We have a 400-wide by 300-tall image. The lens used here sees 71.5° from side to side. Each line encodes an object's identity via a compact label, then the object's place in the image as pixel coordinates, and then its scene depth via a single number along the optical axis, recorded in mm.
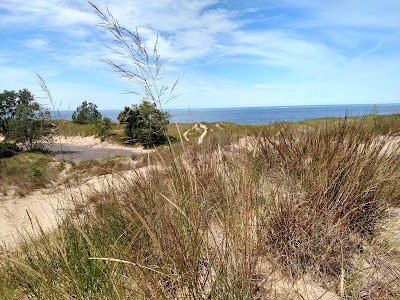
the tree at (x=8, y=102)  33812
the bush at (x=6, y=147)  21895
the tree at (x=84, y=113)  39281
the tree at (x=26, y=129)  26359
